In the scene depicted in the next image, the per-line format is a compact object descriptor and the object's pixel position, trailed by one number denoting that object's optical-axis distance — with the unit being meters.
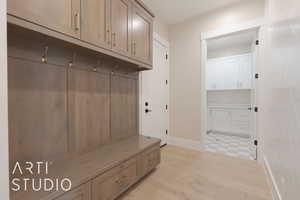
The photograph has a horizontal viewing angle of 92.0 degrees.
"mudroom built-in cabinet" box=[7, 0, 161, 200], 1.16
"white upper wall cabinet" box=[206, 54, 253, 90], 4.21
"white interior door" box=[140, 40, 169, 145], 2.84
